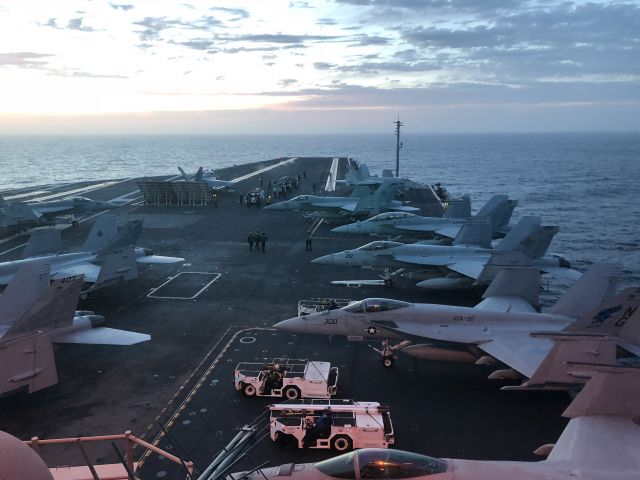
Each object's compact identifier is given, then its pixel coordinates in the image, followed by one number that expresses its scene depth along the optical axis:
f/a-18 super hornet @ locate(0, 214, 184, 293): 30.47
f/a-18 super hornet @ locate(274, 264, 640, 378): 20.72
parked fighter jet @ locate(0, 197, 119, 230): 50.28
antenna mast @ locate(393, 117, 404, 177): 104.94
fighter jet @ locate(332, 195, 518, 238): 45.50
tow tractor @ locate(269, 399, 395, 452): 16.25
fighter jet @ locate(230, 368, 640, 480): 10.74
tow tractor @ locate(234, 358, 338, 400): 19.53
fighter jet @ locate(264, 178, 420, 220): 55.88
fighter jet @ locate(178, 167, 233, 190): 78.81
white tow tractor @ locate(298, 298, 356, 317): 27.13
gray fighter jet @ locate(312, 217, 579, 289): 34.12
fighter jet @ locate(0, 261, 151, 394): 17.95
